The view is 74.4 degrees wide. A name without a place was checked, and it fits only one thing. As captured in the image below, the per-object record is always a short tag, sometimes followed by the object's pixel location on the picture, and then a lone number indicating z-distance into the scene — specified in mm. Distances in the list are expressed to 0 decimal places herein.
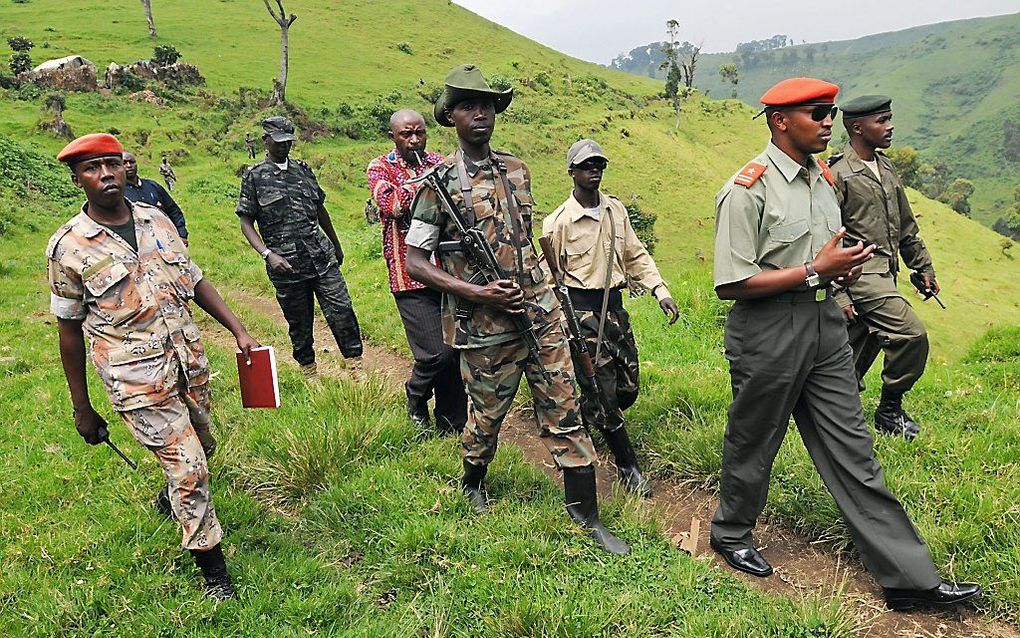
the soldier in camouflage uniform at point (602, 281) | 4180
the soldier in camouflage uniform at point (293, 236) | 5371
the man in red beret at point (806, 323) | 2932
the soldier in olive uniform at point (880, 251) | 4348
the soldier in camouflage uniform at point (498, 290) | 3244
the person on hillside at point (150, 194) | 5914
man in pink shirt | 4680
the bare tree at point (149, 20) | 42800
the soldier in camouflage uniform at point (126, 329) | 3006
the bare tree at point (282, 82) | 33469
